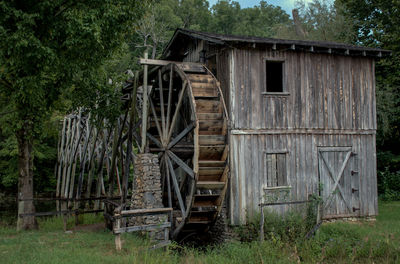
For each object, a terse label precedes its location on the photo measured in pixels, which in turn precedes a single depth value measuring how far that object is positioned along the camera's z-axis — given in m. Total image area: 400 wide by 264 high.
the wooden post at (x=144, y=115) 12.45
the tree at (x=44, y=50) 10.23
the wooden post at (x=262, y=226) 10.07
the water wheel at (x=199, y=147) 11.04
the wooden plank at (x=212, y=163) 10.99
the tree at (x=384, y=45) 20.11
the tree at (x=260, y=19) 40.62
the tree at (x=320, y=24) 23.55
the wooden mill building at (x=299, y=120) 11.86
